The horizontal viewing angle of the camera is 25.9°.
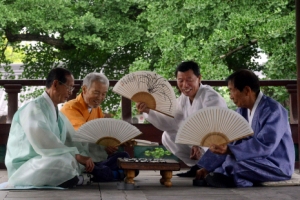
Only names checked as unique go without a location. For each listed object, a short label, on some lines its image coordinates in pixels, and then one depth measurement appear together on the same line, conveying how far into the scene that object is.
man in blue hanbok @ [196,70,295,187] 4.95
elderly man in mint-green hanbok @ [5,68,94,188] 4.89
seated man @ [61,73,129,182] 5.48
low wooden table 4.89
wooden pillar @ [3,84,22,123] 7.02
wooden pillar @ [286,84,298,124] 7.16
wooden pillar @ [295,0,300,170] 6.15
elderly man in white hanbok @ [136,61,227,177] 5.67
